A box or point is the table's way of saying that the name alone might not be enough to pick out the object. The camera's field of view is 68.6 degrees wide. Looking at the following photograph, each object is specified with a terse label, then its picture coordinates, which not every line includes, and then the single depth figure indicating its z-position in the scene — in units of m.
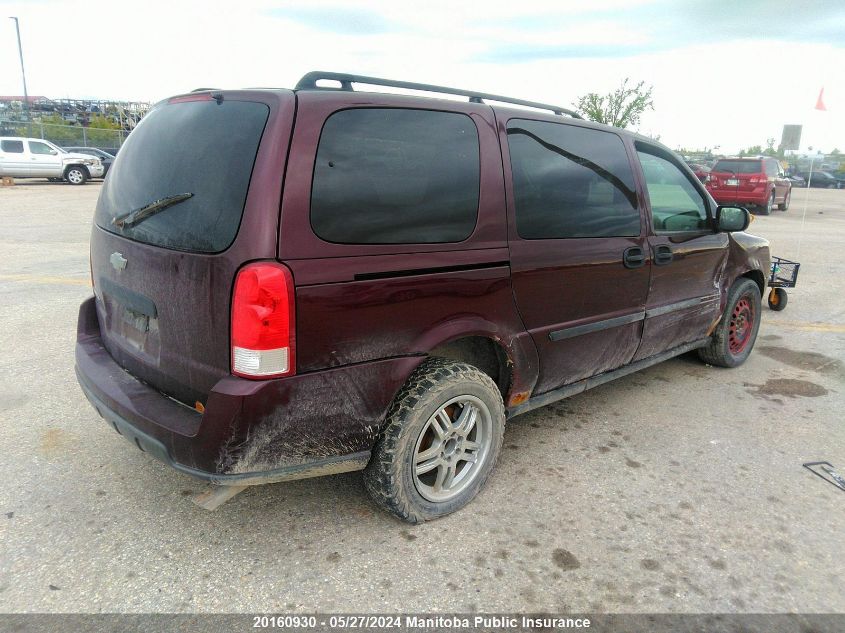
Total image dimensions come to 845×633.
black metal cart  6.23
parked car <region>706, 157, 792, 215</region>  17.42
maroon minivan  2.21
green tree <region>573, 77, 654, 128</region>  27.09
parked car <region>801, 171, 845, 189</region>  38.72
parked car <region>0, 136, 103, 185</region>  21.83
